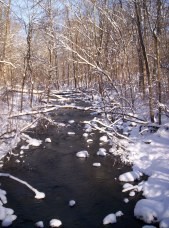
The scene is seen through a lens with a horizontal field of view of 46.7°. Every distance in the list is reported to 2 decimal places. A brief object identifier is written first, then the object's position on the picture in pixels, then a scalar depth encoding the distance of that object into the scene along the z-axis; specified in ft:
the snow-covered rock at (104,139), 24.48
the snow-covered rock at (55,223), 12.24
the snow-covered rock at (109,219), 12.48
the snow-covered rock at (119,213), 13.04
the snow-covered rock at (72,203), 13.90
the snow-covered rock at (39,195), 14.71
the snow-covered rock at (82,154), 20.51
